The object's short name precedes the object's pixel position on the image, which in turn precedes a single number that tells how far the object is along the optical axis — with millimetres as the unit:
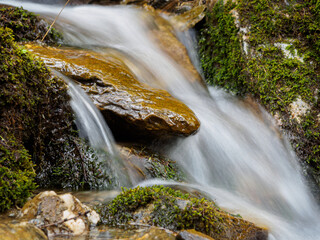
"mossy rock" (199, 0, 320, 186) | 5336
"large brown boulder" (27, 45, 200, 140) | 3951
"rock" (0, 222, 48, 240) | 1815
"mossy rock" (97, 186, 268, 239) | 2439
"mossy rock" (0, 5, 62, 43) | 5125
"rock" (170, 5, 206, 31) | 7746
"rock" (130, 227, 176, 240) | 2176
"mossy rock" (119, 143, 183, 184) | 3801
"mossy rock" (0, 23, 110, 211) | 2568
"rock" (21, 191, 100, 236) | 2111
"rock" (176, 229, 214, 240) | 2104
